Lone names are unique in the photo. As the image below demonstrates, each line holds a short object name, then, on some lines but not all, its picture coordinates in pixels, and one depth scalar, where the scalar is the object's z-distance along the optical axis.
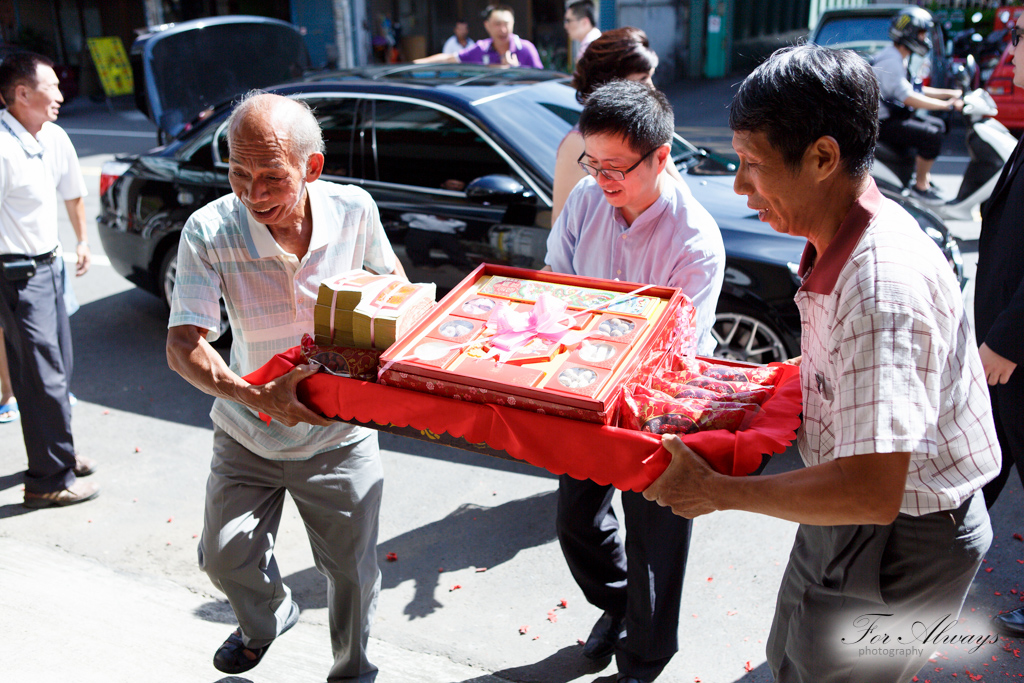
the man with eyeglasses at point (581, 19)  7.89
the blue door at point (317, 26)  21.52
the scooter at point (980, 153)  7.11
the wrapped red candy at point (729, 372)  2.05
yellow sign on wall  19.74
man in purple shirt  8.54
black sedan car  4.31
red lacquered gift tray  1.73
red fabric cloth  1.69
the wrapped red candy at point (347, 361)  2.07
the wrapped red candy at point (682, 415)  1.78
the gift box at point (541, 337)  1.84
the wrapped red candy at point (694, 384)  1.96
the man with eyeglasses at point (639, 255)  2.46
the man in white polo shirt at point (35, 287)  3.81
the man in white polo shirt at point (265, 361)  2.33
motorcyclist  7.98
